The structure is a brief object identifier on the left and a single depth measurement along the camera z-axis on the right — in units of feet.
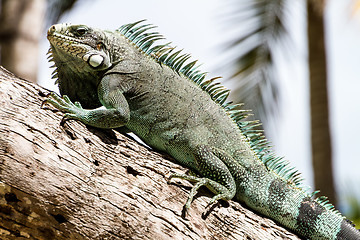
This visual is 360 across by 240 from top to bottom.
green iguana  27.04
